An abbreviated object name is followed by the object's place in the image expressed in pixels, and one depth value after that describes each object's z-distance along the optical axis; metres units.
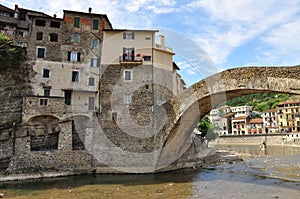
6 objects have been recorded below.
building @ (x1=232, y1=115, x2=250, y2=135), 71.13
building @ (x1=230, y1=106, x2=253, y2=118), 80.44
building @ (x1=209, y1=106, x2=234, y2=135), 72.38
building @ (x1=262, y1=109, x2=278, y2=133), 65.94
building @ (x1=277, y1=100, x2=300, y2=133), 59.65
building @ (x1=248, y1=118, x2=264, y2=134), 68.50
